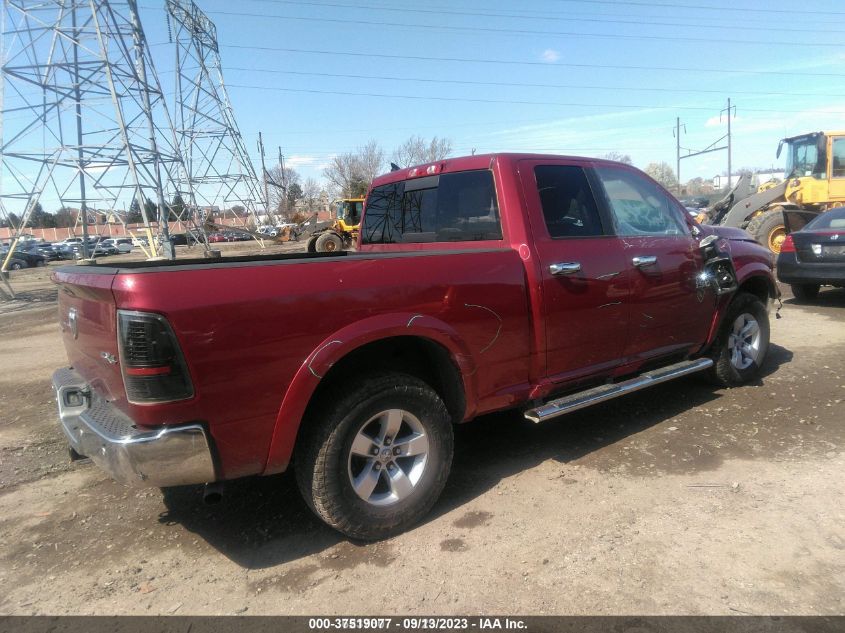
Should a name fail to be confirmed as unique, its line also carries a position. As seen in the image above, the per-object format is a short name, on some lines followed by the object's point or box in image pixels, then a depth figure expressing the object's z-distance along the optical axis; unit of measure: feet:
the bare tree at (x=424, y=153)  178.40
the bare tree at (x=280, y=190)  206.49
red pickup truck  7.89
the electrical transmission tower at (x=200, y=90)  110.93
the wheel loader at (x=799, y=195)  44.34
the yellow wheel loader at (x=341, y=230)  74.54
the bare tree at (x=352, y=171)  192.52
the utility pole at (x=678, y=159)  193.78
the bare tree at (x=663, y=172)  274.77
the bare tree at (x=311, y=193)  251.19
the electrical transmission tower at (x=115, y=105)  53.31
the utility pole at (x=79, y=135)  54.80
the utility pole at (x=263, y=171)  141.79
